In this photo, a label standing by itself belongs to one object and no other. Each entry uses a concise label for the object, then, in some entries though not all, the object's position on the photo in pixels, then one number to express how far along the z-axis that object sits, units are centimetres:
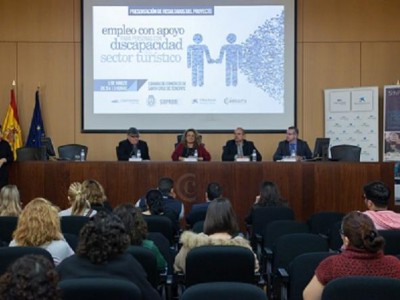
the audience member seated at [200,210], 619
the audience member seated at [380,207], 451
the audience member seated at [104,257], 277
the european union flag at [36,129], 1099
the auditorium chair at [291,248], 420
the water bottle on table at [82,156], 933
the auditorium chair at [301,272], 346
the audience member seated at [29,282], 183
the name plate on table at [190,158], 863
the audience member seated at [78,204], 534
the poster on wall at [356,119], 1068
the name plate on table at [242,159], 867
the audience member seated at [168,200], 629
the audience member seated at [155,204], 562
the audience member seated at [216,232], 380
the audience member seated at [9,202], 534
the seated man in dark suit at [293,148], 952
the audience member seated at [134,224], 373
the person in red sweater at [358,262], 286
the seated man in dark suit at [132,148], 945
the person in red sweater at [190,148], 914
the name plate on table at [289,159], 849
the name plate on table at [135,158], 874
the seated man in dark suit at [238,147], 963
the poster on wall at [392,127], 1057
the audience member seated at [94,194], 571
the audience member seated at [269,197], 632
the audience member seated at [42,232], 371
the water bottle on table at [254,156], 909
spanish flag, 1093
